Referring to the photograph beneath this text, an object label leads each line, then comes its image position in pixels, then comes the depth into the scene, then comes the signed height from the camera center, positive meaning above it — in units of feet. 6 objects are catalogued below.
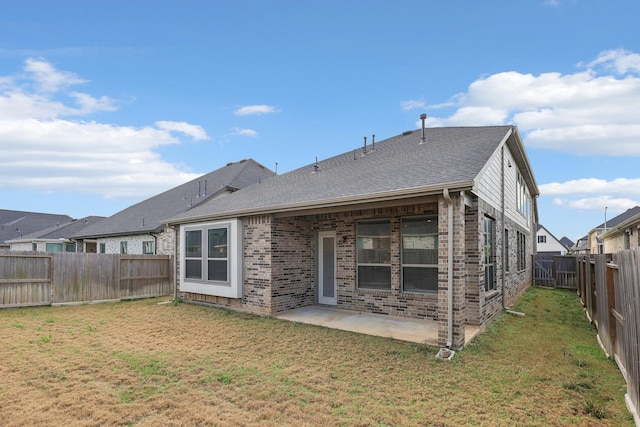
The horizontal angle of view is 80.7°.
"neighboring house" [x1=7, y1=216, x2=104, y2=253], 77.43 -2.19
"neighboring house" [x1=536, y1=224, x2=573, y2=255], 164.76 -5.38
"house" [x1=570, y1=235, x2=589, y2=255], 182.29 -7.50
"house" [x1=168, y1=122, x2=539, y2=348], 21.67 -0.56
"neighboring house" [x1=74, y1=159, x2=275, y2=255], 55.83 +2.89
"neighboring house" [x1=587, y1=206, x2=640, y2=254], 100.30 -0.47
